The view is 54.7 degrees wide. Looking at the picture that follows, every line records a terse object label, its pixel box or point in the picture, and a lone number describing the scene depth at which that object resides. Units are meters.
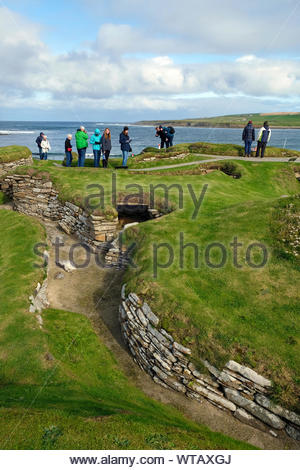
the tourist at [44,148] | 30.78
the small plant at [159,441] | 6.57
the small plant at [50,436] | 6.23
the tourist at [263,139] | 27.28
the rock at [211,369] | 9.13
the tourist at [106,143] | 24.31
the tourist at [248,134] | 26.86
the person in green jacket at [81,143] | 24.06
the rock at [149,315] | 10.68
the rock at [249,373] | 8.42
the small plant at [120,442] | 6.43
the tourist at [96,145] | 24.30
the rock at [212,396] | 9.02
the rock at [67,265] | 17.02
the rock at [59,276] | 16.30
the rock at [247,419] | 8.56
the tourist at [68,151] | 26.80
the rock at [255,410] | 8.32
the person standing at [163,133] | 33.25
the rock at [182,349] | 9.66
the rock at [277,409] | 8.06
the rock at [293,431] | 8.07
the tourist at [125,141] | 25.08
